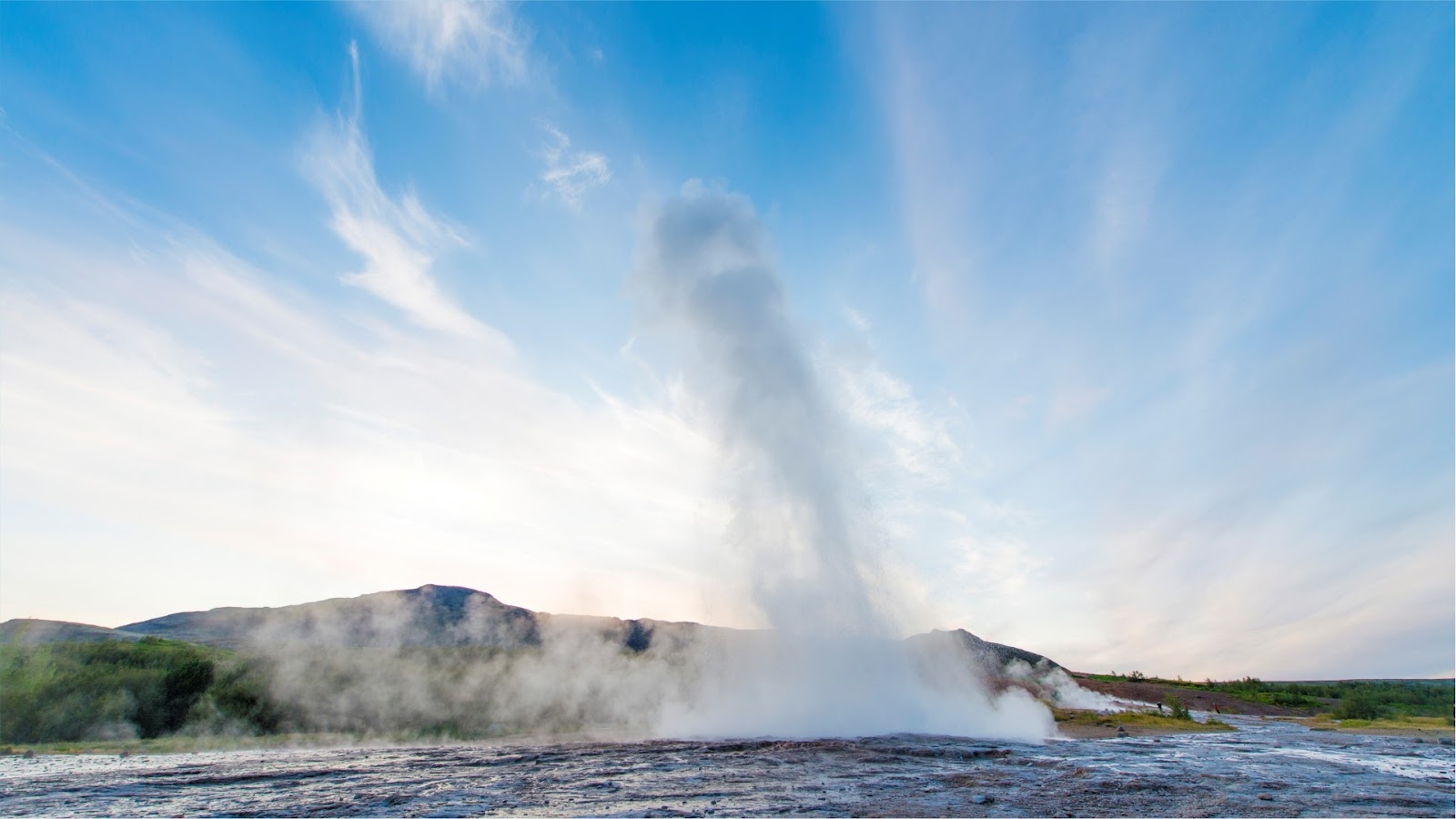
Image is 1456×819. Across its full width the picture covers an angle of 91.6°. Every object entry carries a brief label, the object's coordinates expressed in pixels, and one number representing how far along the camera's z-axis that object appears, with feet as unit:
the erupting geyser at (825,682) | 112.88
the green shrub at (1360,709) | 208.03
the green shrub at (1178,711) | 197.06
